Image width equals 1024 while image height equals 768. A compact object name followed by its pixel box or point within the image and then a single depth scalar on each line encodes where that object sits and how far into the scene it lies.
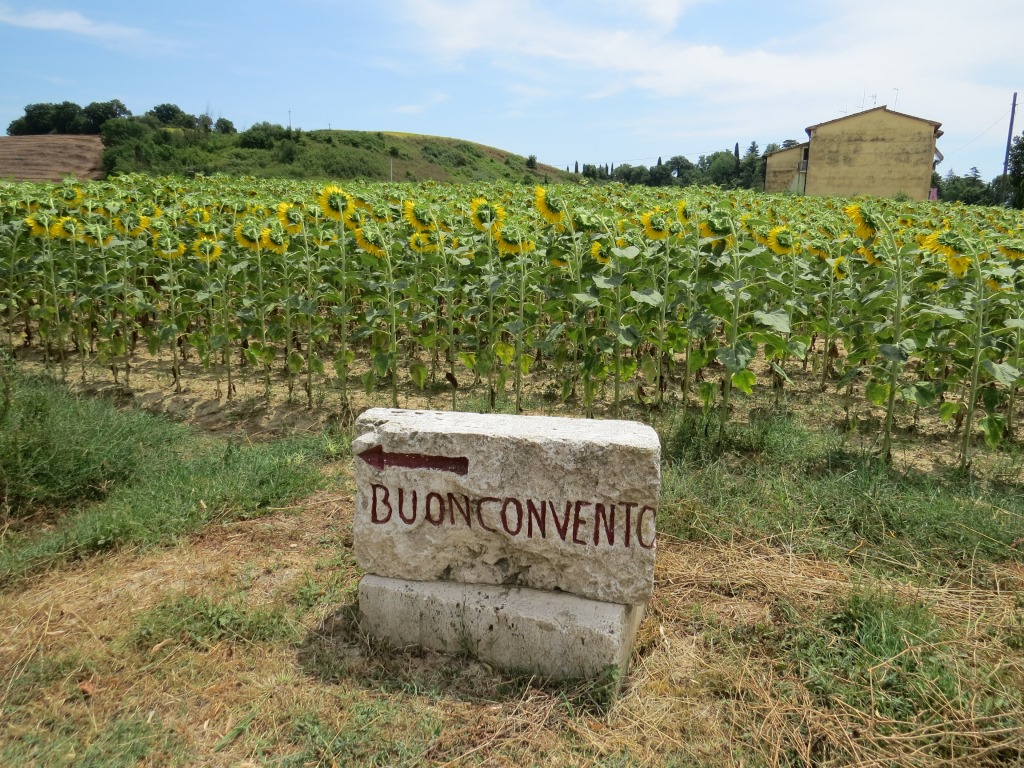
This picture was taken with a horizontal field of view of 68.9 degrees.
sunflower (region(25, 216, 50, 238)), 6.78
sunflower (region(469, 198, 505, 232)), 5.58
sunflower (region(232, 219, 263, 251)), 6.10
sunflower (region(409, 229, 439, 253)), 6.05
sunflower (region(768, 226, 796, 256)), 5.73
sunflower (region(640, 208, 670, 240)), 4.75
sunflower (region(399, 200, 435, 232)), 5.82
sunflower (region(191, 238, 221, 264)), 6.32
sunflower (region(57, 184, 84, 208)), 7.98
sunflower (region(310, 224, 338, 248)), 6.19
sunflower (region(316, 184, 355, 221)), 5.66
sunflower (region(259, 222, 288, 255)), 6.02
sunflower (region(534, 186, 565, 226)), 4.96
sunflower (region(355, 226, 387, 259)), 5.58
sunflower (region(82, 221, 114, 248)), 6.73
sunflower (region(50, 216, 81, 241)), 6.80
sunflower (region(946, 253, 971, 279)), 4.72
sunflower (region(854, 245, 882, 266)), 5.13
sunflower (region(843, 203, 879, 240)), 4.60
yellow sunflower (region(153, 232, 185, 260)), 6.56
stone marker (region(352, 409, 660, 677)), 2.75
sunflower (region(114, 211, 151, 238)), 7.01
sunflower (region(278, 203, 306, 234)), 6.02
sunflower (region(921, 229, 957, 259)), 4.58
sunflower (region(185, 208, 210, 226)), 7.44
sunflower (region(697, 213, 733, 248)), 4.62
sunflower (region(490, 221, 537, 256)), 5.35
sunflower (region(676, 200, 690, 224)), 4.88
